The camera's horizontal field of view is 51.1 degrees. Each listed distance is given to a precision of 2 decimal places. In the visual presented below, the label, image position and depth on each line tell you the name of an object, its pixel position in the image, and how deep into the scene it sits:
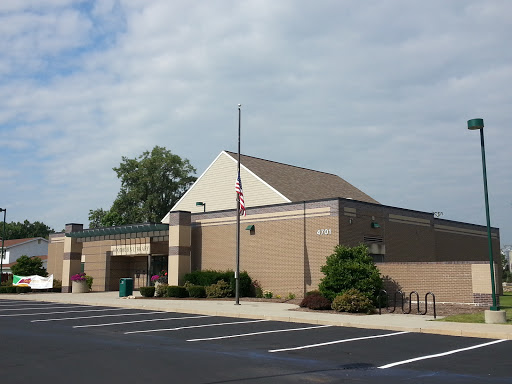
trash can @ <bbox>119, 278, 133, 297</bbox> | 33.19
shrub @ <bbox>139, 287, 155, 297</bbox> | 31.95
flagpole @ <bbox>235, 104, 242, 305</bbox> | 25.38
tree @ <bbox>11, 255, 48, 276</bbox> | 43.41
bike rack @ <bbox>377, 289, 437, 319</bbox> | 21.08
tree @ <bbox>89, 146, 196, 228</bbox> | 63.44
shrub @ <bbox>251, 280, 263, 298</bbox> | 30.86
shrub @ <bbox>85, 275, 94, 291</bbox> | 40.83
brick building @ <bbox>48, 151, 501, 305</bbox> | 25.86
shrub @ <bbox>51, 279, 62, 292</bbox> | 42.43
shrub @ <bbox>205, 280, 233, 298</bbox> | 30.47
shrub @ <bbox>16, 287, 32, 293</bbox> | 40.15
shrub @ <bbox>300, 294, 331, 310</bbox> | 22.70
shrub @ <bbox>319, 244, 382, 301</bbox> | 23.02
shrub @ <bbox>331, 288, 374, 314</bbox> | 21.64
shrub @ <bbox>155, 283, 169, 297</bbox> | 31.86
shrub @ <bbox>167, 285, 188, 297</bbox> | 31.20
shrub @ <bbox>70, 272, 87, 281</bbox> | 39.47
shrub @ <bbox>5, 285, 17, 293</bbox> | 40.44
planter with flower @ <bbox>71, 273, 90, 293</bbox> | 39.53
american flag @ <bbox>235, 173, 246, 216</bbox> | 26.67
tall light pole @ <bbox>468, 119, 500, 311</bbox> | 18.41
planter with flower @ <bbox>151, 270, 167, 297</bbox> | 31.97
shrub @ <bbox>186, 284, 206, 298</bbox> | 30.89
